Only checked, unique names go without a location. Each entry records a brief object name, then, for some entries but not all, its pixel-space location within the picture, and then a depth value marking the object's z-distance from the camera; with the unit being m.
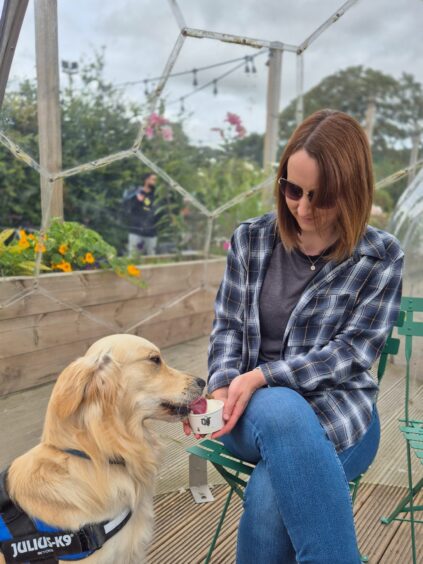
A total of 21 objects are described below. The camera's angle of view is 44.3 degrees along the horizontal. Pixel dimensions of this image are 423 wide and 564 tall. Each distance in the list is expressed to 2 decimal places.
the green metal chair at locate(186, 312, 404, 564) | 1.55
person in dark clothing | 5.10
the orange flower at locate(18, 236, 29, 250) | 3.19
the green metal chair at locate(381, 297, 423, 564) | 1.92
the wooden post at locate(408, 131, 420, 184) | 4.66
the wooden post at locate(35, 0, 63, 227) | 2.98
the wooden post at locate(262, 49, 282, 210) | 5.00
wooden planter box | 2.99
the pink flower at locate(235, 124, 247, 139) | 5.91
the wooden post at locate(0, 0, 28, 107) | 1.84
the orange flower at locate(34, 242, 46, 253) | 3.15
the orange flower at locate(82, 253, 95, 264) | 3.43
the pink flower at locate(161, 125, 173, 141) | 5.25
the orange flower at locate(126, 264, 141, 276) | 3.63
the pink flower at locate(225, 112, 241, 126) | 5.79
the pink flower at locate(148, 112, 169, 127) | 5.09
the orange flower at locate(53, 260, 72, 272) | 3.33
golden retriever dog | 1.39
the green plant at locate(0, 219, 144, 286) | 3.11
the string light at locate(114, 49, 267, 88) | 4.83
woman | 1.28
